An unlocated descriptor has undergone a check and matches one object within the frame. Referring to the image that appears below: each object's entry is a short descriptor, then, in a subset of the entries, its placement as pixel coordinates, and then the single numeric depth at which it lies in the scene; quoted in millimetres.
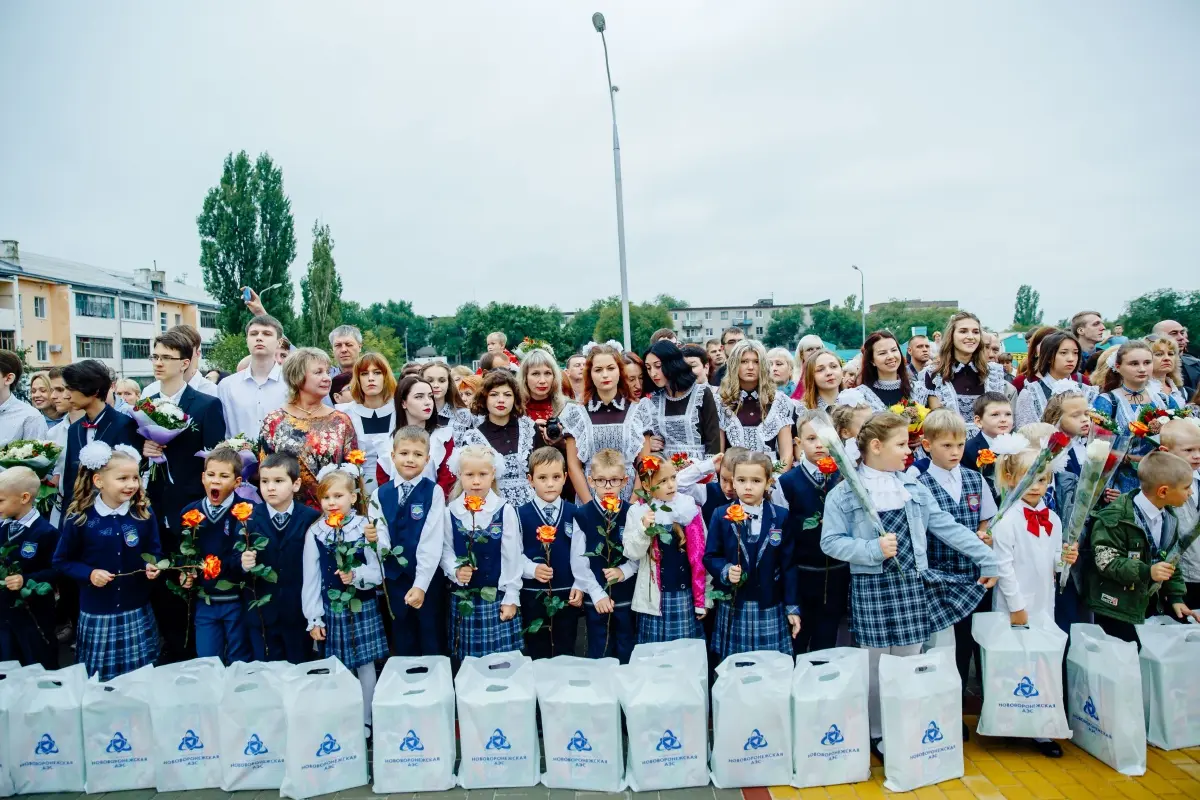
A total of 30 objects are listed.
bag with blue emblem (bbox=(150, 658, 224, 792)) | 3438
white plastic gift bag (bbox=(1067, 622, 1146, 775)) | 3398
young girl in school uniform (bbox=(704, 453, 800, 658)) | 3822
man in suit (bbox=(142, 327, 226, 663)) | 4492
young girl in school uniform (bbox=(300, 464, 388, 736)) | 3789
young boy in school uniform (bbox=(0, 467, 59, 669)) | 3926
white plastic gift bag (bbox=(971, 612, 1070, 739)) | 3498
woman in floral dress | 4438
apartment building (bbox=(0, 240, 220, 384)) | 38062
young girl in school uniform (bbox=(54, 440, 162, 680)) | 3900
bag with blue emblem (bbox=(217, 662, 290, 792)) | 3381
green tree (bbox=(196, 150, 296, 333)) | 33969
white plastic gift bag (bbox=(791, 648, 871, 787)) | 3328
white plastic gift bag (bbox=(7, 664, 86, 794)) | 3455
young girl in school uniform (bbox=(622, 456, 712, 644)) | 3854
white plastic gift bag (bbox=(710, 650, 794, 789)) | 3303
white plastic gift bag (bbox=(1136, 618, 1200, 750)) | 3590
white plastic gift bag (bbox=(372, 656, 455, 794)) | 3365
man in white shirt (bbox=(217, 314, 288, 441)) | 4980
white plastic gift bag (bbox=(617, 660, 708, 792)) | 3307
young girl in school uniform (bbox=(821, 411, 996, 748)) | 3639
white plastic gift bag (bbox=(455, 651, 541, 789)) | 3359
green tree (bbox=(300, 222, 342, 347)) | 35594
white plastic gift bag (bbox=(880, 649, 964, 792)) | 3303
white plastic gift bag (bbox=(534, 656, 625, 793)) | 3324
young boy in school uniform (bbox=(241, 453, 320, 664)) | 3850
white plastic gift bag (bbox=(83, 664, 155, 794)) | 3443
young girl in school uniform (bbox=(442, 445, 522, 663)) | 3840
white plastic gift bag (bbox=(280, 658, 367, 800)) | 3316
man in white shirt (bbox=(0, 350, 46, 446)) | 5055
